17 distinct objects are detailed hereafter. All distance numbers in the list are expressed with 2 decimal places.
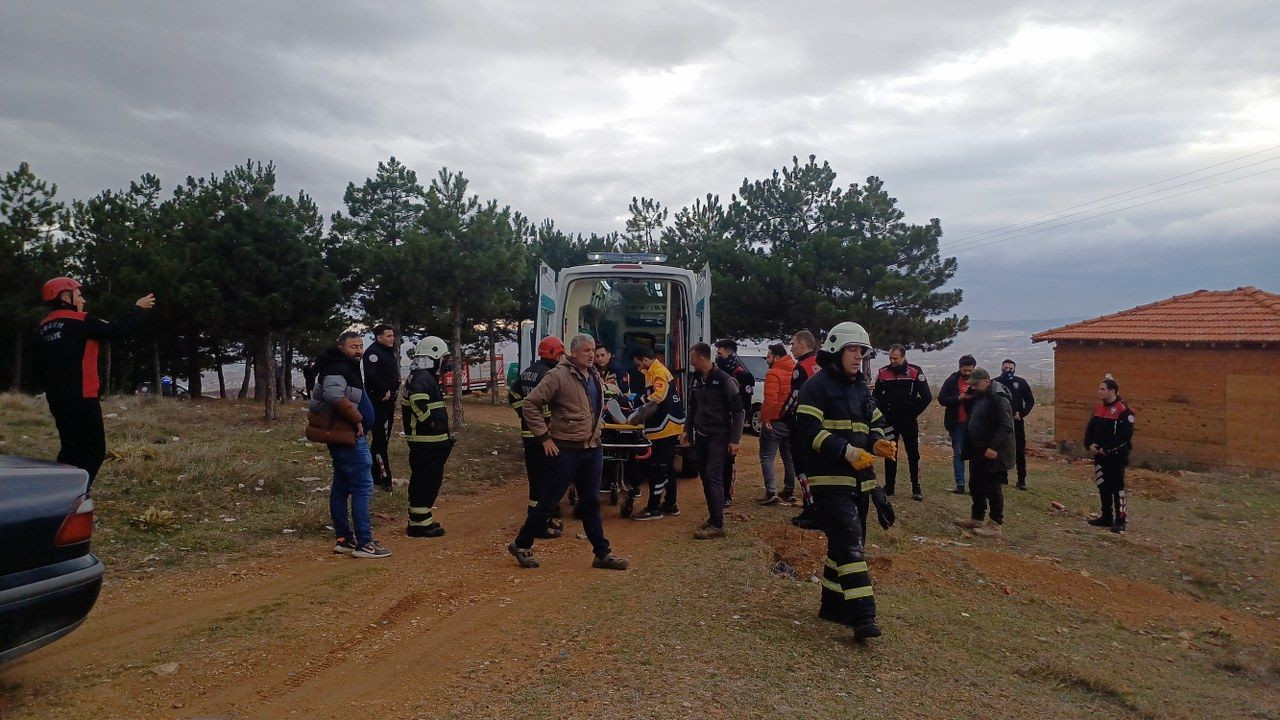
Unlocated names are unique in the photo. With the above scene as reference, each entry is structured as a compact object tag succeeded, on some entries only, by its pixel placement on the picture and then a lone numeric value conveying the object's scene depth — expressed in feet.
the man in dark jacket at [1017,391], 36.76
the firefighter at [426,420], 24.04
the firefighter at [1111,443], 30.94
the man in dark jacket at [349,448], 21.06
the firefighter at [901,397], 32.24
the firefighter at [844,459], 16.29
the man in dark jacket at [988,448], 28.27
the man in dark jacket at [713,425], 25.04
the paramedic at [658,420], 27.01
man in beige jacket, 20.40
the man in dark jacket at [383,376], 27.27
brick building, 52.39
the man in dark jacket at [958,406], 35.16
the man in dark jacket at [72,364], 17.74
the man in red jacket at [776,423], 28.81
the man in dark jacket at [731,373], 28.30
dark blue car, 11.02
